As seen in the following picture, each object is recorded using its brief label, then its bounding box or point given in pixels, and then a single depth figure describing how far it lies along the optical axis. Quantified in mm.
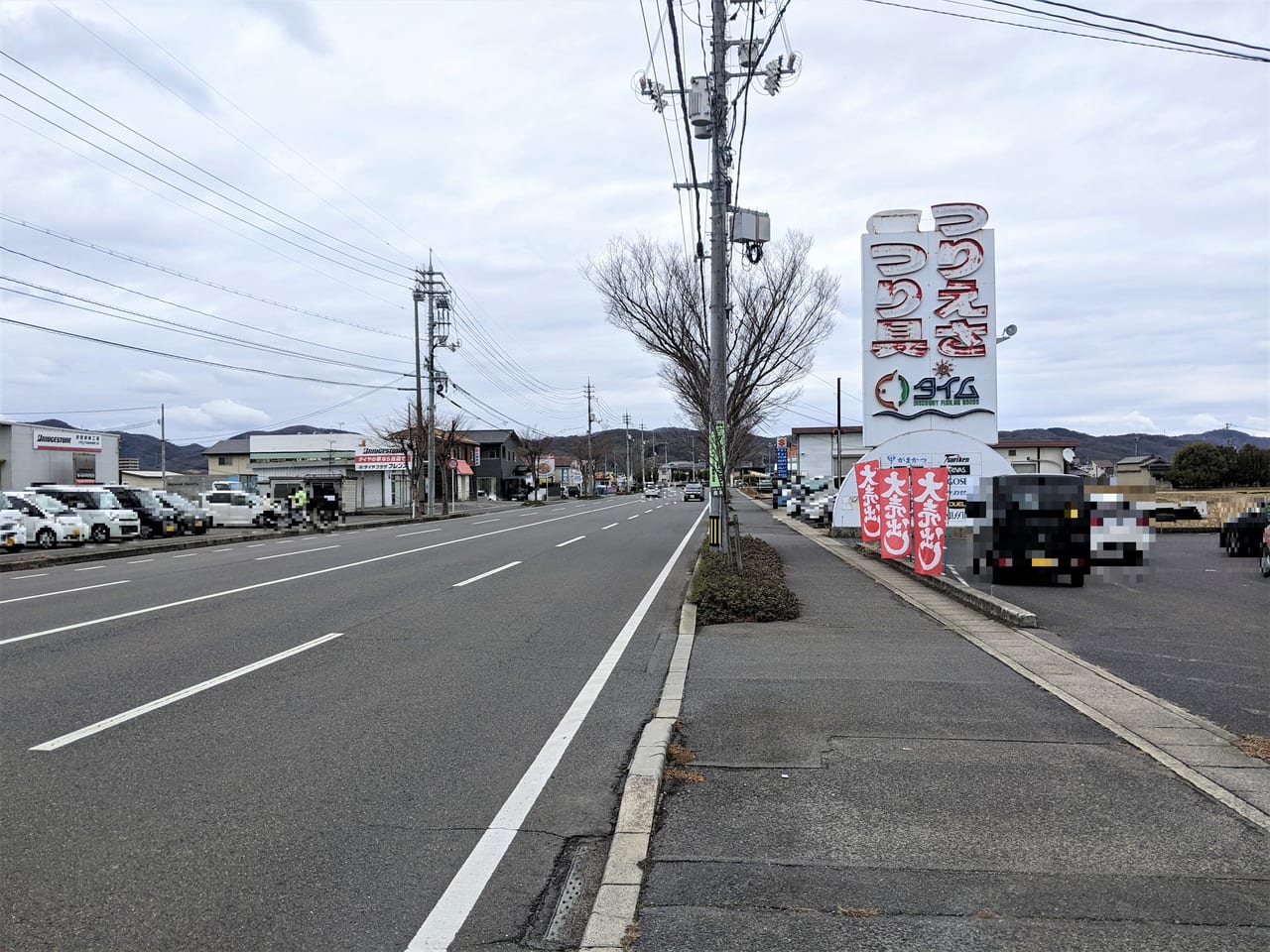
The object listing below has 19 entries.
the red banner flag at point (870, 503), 14570
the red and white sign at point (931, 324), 20719
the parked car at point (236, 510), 36562
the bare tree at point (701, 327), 20672
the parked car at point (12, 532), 23016
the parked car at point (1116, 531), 13141
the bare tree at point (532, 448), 89775
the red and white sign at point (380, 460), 51125
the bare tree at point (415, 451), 49722
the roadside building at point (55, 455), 42750
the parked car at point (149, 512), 29391
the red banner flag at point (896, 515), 13971
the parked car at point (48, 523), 24250
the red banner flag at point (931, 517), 13281
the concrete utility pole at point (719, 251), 15164
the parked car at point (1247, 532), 18672
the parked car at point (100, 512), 27016
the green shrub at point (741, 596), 10680
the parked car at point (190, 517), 31072
